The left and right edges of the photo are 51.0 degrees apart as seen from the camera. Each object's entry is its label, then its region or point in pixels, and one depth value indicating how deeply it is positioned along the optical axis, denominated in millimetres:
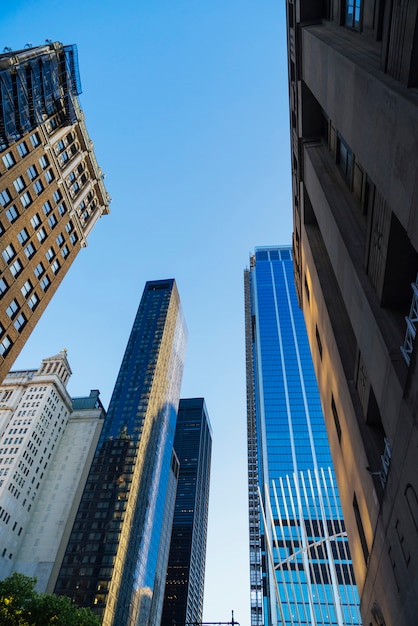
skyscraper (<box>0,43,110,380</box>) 43312
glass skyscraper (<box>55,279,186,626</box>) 105875
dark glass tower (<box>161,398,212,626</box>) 191125
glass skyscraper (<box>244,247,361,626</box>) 103144
